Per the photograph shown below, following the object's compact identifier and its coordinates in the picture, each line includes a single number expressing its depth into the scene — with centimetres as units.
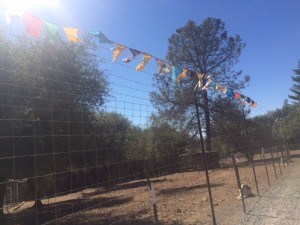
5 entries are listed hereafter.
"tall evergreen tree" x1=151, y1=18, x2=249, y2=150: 2441
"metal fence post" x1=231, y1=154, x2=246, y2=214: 636
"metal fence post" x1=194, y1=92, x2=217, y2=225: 489
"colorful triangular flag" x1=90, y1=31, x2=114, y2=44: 401
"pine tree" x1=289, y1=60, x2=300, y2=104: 4284
